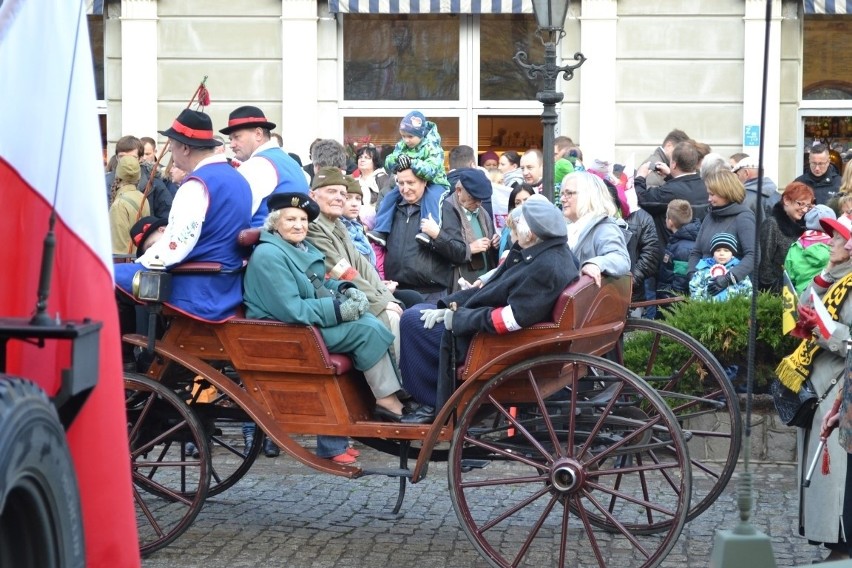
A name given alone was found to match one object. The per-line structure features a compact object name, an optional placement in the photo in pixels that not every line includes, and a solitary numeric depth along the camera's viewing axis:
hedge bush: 8.16
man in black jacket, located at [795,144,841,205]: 11.43
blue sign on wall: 14.96
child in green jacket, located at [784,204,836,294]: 7.71
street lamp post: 9.32
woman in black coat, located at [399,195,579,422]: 6.03
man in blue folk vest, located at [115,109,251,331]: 6.34
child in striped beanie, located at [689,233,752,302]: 9.07
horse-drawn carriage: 5.98
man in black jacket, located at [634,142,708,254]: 10.36
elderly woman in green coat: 6.31
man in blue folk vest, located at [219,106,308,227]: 7.09
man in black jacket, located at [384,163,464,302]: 8.52
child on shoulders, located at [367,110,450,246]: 8.60
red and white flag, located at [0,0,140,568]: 3.77
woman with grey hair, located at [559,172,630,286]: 6.93
